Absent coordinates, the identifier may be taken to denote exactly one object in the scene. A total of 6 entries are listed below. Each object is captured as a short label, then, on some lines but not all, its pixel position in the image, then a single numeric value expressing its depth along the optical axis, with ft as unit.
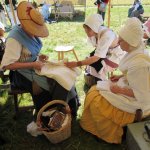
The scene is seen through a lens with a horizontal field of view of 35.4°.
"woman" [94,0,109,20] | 23.30
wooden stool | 14.15
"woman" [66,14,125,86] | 9.80
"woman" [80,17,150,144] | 7.29
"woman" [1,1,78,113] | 8.46
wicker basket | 8.23
